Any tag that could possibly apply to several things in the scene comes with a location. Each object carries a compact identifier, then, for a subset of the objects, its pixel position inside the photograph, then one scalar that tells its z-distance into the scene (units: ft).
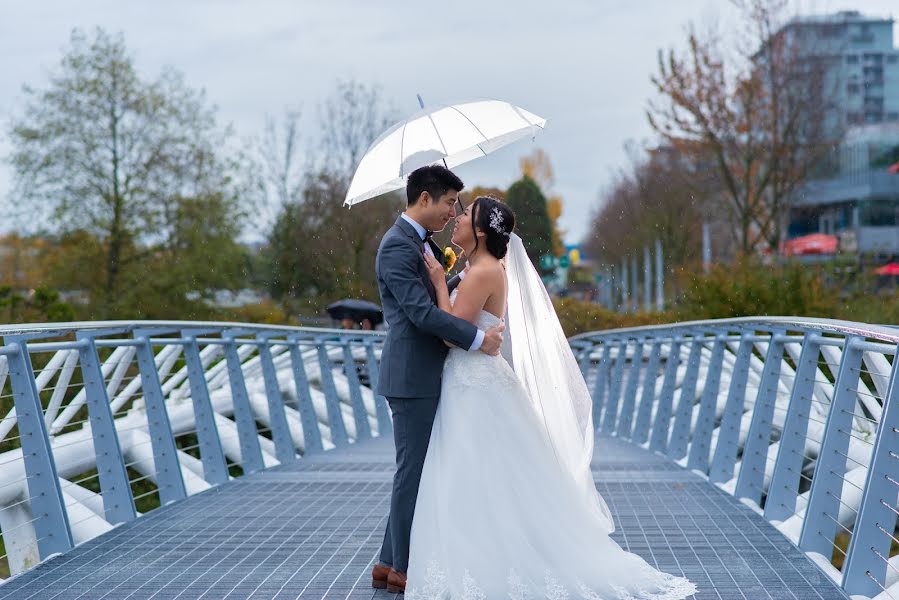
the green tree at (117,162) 106.93
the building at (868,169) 217.77
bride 17.01
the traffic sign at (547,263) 172.24
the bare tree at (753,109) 102.73
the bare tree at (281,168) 130.52
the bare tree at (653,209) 125.83
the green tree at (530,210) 180.65
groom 17.33
